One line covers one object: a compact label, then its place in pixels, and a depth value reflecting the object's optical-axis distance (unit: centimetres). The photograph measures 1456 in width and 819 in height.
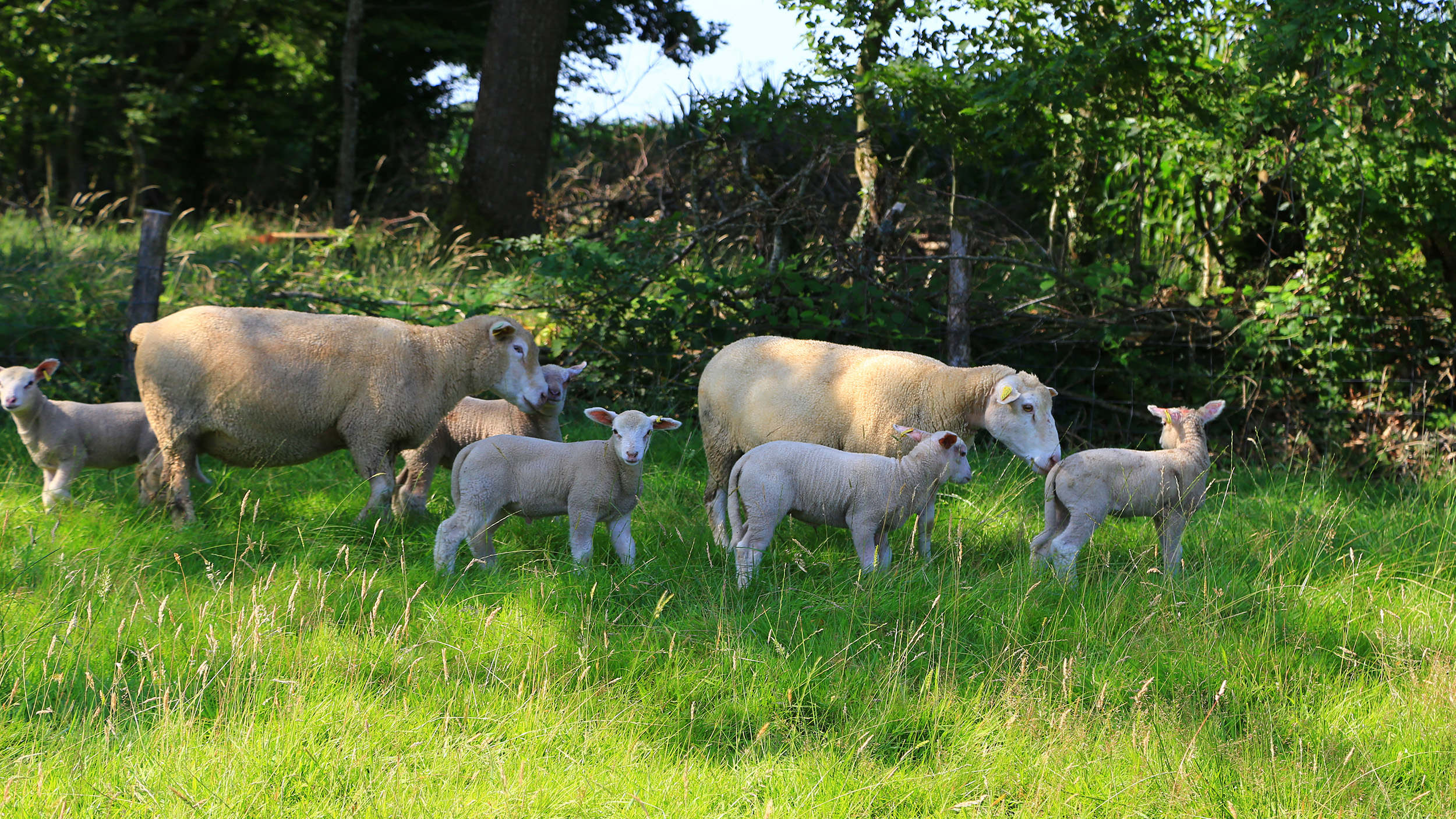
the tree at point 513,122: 1184
